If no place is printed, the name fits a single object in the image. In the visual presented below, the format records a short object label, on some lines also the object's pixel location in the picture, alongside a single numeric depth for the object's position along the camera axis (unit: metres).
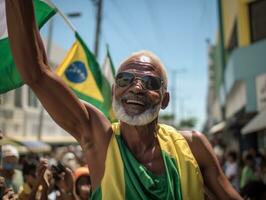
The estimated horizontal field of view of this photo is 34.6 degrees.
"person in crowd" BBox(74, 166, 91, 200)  3.91
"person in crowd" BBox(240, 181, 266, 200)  3.88
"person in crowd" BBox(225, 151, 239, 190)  9.70
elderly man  1.77
